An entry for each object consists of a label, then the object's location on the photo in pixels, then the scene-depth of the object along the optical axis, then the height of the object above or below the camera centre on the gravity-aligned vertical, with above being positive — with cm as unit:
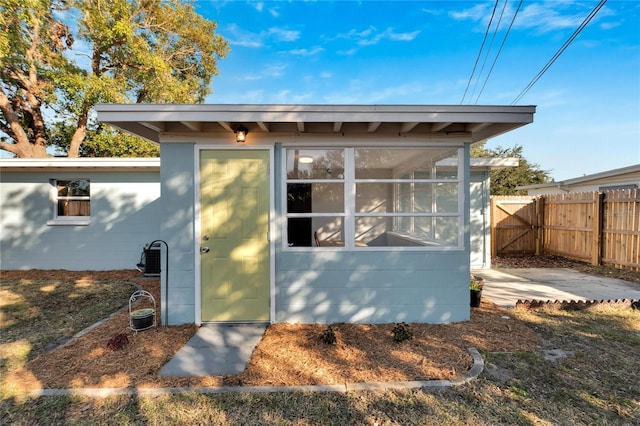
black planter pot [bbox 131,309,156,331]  358 -140
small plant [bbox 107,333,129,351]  312 -148
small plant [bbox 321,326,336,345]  323 -146
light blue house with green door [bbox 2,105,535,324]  379 -35
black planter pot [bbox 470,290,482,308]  437 -135
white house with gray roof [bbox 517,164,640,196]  831 +96
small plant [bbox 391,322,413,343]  331 -145
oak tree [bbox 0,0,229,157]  910 +494
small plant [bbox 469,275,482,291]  439 -117
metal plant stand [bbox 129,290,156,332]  358 -141
